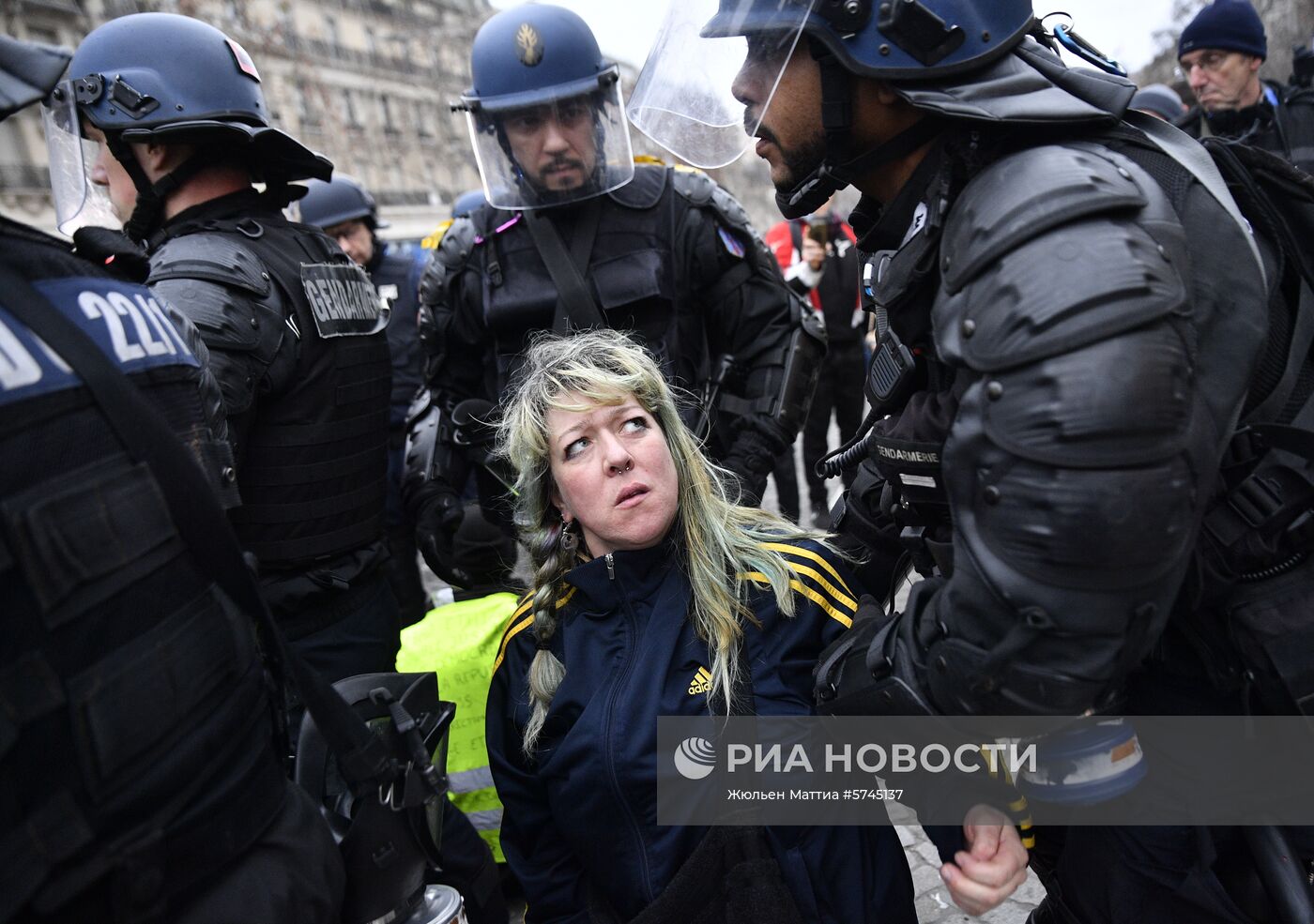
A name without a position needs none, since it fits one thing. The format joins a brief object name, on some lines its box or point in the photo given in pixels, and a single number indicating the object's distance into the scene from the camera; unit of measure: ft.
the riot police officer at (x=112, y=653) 3.06
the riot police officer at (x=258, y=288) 6.57
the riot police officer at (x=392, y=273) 14.23
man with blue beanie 13.44
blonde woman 5.34
